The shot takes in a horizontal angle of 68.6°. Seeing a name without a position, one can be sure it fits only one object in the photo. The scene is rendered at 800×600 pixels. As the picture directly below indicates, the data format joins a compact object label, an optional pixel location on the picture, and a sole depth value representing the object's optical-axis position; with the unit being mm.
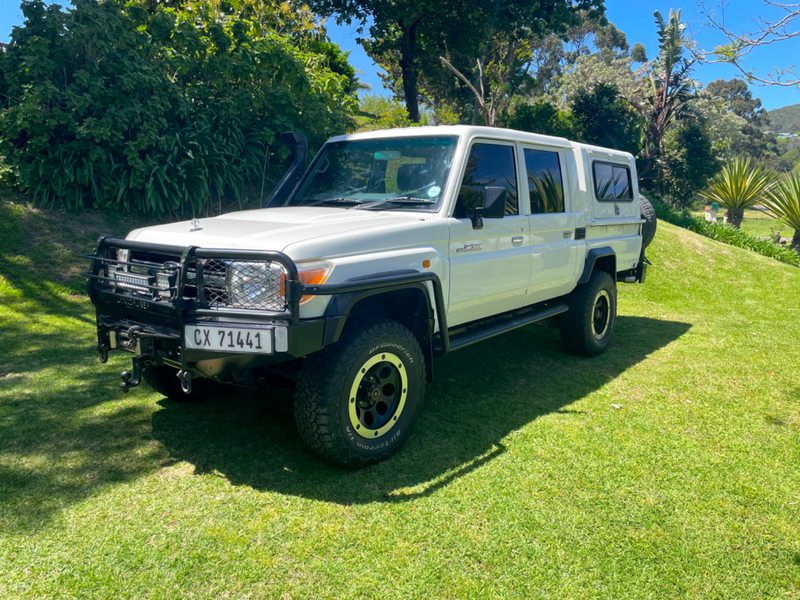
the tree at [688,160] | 24547
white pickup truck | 3197
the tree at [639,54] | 68375
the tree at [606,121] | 21453
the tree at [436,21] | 17125
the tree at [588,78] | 36991
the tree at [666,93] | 21250
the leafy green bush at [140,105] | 8469
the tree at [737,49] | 4992
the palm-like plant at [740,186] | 16203
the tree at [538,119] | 20047
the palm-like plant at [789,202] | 13516
